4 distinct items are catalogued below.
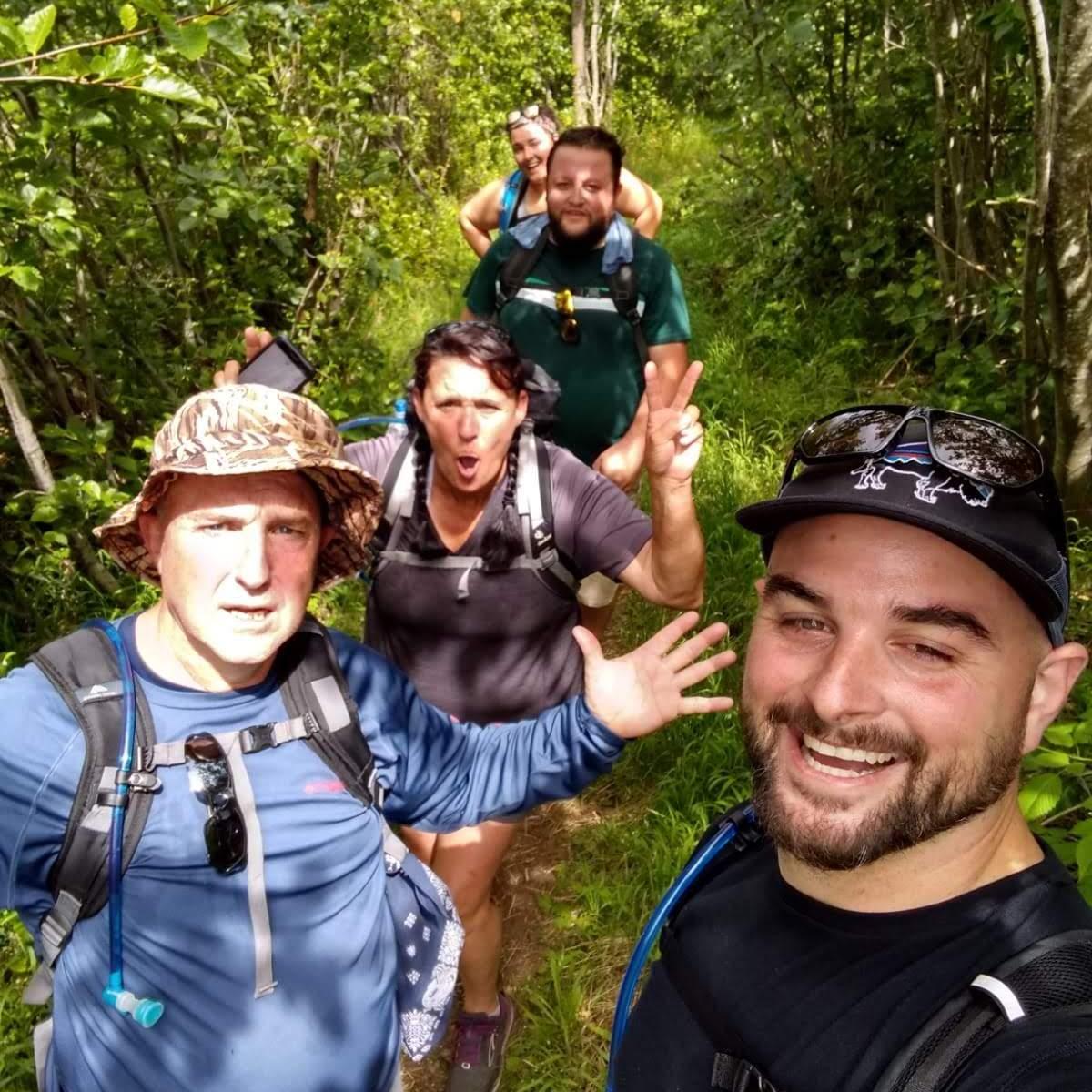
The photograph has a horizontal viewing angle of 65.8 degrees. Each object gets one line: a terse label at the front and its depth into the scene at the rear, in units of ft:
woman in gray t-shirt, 7.75
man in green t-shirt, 10.50
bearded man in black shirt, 3.73
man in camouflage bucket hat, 4.72
